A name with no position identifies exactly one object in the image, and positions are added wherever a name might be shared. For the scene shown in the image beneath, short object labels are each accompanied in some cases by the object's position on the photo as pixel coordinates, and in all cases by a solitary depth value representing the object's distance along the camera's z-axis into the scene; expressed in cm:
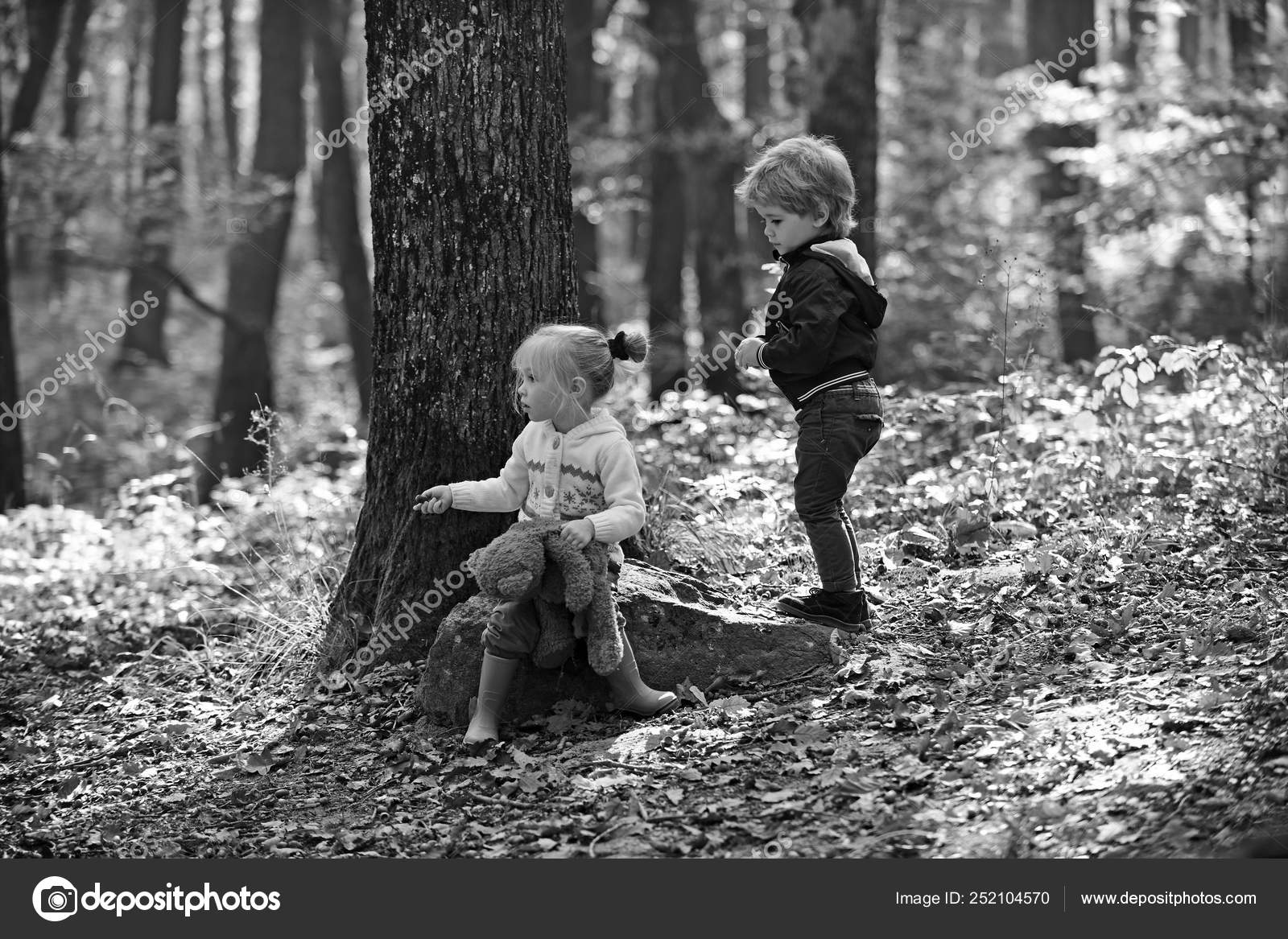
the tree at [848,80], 954
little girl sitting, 421
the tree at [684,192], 1375
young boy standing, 445
